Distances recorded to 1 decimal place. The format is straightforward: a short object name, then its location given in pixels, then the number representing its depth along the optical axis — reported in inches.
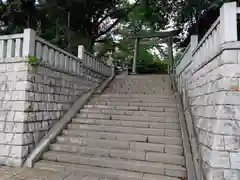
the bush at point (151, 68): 510.6
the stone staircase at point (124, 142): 129.5
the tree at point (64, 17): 296.5
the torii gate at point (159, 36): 364.2
